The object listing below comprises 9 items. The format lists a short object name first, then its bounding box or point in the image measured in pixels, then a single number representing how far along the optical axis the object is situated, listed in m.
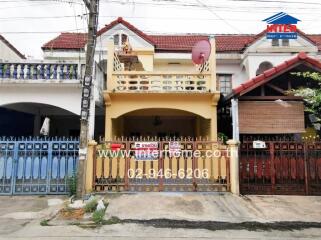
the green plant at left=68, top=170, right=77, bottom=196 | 8.48
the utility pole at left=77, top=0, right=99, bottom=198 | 7.37
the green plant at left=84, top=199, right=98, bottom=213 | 6.80
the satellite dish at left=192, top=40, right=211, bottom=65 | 11.03
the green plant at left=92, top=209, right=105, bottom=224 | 6.21
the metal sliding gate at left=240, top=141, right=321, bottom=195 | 8.64
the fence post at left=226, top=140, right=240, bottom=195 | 8.46
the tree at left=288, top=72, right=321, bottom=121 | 7.52
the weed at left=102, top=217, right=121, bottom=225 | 6.15
